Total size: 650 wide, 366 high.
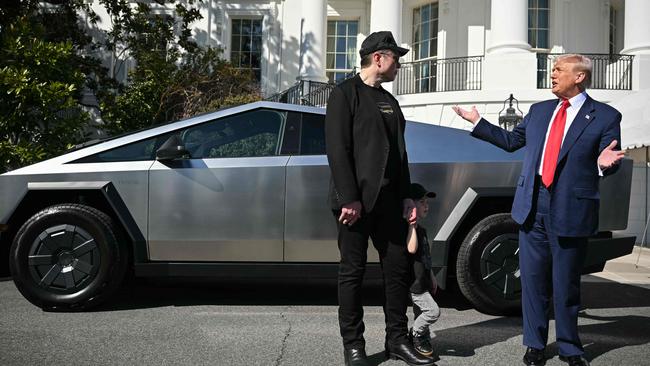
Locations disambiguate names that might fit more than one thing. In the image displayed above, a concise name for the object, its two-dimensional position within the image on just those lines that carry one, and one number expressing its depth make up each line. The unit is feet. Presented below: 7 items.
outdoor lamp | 43.50
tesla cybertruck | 14.17
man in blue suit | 10.53
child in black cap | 11.12
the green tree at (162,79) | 40.78
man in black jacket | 10.47
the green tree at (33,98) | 22.82
